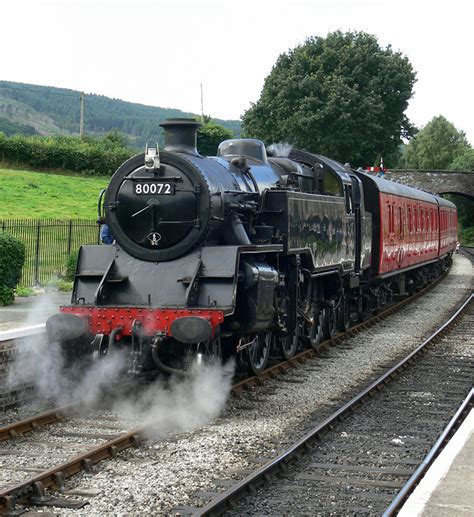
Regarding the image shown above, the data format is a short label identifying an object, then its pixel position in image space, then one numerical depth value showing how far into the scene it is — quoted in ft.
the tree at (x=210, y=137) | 184.55
